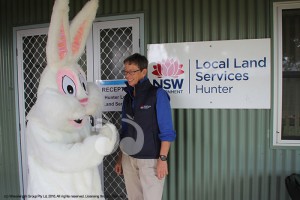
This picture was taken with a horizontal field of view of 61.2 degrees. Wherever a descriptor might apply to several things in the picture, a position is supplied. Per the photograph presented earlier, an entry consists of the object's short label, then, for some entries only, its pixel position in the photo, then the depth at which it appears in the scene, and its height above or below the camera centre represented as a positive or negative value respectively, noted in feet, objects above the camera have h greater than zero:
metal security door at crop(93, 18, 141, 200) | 8.68 +1.56
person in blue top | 6.16 -0.91
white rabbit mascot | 4.87 -0.70
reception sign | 8.72 +0.01
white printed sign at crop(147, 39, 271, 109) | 7.64 +0.62
